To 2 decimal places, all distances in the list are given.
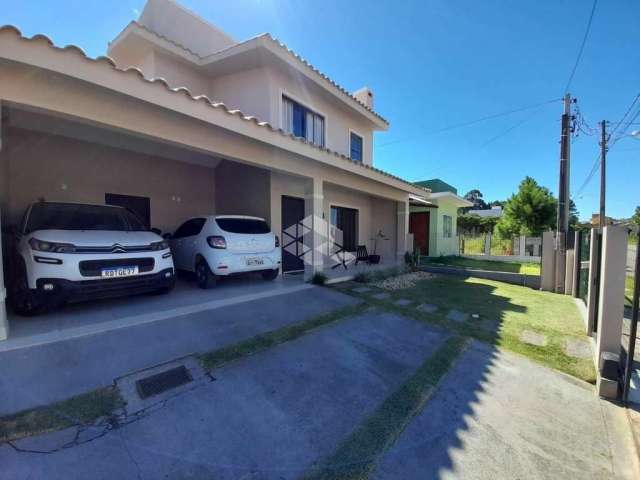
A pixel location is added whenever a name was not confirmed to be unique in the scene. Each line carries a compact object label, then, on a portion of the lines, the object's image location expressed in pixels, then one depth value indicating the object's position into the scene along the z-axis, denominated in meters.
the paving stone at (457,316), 5.18
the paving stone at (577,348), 3.95
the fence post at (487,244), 16.58
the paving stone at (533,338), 4.29
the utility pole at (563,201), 8.14
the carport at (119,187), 3.95
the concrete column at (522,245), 15.72
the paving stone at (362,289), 6.70
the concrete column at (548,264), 8.27
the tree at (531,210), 18.95
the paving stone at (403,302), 5.83
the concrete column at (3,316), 2.95
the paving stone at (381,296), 6.20
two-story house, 3.18
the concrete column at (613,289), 3.19
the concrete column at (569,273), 7.76
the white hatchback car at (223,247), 5.50
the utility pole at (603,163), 16.36
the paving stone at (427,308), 5.56
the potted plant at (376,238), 12.05
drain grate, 2.49
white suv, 3.55
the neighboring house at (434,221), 15.71
